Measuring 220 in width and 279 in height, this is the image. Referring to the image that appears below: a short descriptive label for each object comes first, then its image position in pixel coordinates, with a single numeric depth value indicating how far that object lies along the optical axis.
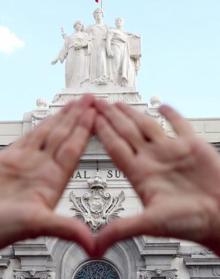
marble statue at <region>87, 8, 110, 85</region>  22.56
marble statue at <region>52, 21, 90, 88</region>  22.84
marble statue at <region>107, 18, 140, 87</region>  22.66
